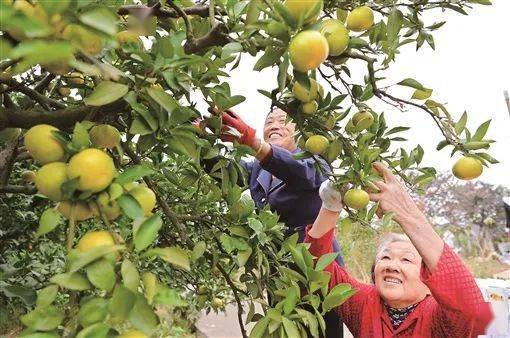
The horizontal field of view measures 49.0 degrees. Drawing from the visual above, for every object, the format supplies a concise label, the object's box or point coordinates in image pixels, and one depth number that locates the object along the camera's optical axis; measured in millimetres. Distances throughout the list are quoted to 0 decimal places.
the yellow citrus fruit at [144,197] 768
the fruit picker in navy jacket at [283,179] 1873
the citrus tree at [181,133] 653
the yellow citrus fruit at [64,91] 1420
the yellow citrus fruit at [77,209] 736
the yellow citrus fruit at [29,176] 1508
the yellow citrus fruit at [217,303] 2475
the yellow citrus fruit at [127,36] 918
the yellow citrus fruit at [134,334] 665
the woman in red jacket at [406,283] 1595
